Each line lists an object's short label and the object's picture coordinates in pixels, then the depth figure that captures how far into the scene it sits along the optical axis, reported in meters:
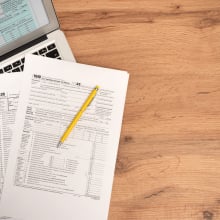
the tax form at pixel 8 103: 0.75
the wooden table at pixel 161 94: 0.75
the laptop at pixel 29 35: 0.67
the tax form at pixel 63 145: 0.73
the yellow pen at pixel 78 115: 0.73
